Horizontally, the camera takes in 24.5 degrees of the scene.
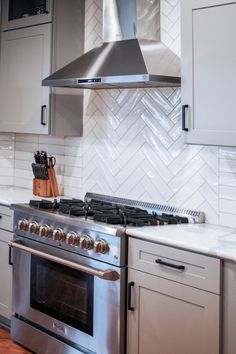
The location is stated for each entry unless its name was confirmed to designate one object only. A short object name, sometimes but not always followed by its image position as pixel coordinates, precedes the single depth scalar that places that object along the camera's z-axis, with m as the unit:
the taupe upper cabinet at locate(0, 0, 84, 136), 3.96
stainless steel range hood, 3.10
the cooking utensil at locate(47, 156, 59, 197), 4.23
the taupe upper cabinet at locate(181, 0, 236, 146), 2.66
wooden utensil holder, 4.21
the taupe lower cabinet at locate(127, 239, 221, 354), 2.43
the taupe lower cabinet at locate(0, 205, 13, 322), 3.77
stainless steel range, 2.89
